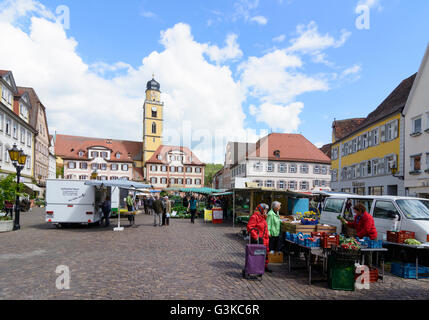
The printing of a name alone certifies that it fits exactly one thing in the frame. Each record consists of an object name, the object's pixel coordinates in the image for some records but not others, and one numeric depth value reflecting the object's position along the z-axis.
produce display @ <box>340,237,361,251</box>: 6.74
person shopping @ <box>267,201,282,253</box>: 8.89
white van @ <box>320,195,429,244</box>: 8.47
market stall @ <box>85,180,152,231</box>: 16.44
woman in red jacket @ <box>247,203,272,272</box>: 8.12
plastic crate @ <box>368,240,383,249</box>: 7.39
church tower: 82.06
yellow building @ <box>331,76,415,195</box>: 26.09
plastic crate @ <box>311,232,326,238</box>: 8.48
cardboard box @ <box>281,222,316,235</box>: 9.15
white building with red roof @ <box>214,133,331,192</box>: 54.47
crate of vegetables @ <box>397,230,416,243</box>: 8.22
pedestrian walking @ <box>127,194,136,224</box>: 19.44
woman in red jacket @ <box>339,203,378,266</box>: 7.72
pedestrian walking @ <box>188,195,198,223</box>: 21.86
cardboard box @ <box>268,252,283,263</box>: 9.43
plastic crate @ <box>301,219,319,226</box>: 9.83
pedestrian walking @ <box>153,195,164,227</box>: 19.50
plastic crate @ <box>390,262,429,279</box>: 7.93
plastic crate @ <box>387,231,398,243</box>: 8.34
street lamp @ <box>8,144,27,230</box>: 16.34
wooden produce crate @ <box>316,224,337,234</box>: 9.33
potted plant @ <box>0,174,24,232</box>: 15.26
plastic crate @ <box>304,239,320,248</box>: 7.65
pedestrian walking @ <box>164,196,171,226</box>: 19.75
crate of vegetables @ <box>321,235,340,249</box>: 7.21
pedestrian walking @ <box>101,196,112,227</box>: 18.86
